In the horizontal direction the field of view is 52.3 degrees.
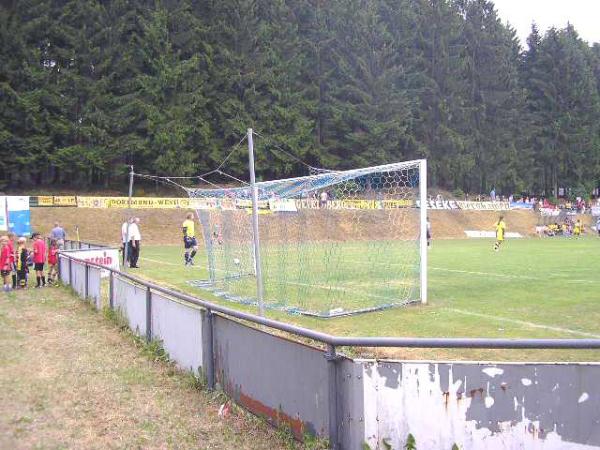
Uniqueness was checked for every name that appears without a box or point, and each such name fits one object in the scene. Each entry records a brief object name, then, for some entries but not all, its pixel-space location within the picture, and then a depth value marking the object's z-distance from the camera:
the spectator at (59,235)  21.77
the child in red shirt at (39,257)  16.95
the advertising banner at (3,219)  32.47
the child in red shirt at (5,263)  16.34
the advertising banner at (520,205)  64.09
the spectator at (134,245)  21.13
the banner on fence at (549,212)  60.29
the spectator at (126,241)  20.75
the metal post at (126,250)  20.92
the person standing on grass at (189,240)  20.80
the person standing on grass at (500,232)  29.11
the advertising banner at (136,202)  40.15
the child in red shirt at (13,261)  16.97
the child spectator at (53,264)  17.91
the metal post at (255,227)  8.89
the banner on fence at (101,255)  17.00
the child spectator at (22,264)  16.94
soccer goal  13.27
